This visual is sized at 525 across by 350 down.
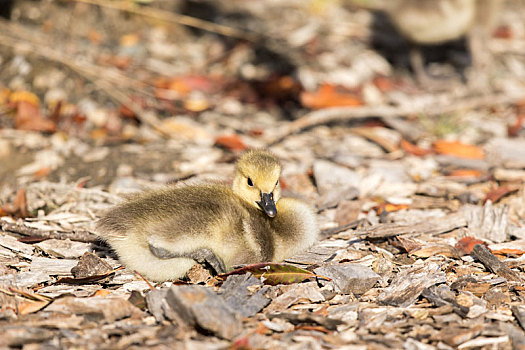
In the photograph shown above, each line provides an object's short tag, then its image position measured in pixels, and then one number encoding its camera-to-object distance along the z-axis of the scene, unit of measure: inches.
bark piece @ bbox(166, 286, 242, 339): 173.2
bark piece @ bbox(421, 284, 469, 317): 196.7
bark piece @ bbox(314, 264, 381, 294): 213.0
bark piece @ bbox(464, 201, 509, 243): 262.8
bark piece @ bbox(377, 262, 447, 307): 204.7
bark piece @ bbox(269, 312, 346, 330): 185.9
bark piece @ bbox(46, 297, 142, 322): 187.0
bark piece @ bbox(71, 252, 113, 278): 221.6
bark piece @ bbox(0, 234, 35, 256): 237.5
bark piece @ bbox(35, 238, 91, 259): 241.3
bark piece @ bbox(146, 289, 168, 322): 186.5
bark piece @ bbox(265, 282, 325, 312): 202.1
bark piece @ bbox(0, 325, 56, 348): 165.5
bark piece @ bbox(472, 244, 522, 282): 221.8
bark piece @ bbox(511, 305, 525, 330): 188.3
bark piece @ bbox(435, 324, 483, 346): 179.6
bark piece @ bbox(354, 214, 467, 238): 256.1
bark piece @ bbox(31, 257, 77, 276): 225.1
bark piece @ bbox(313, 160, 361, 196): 324.5
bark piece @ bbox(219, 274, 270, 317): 194.9
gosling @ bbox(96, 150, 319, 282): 209.6
